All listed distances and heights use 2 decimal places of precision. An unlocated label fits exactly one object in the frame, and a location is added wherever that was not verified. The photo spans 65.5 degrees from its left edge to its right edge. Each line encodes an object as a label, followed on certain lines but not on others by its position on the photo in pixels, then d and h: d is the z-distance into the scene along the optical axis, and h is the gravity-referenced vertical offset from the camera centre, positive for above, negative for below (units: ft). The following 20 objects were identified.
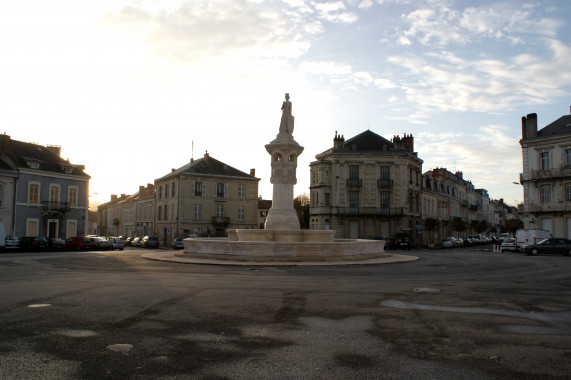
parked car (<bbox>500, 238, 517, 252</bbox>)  116.73 -4.72
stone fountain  60.80 -2.25
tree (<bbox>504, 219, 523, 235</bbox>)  289.04 +1.52
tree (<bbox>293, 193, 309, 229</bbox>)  261.61 +11.17
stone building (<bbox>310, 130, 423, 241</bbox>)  174.19 +14.43
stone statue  77.77 +18.50
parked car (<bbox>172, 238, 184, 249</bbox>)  131.23 -5.90
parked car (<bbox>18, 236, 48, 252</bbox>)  112.98 -5.06
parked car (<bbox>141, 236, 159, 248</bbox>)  157.17 -6.10
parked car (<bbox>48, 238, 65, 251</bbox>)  117.80 -5.50
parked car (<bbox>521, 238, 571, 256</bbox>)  92.38 -4.07
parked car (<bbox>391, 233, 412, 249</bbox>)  146.10 -5.40
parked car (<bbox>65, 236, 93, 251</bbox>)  118.52 -5.00
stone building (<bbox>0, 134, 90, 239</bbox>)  134.41 +10.64
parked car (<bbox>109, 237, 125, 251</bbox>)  130.41 -5.71
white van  112.78 -2.24
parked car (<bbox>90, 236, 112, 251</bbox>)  123.03 -5.39
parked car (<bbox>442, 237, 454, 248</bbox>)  168.76 -6.17
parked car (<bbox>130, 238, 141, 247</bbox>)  170.60 -6.74
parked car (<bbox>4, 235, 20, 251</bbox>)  108.99 -4.50
